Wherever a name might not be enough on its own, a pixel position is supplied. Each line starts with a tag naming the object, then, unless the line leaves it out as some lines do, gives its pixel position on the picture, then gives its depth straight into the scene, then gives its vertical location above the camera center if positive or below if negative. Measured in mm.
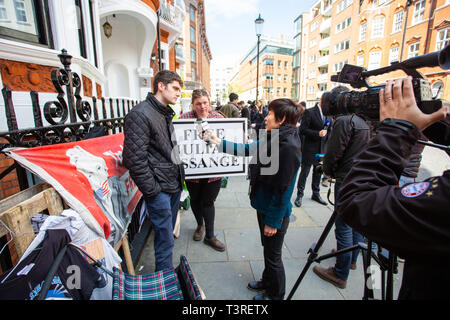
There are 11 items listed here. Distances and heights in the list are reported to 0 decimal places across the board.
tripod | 1188 -960
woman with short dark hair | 1960 -600
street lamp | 11039 +4380
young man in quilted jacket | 2107 -411
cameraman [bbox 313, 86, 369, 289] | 2508 -493
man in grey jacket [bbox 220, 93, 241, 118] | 6234 +69
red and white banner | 1477 -481
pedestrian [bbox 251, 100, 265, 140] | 10602 -86
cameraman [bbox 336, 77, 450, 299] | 659 -285
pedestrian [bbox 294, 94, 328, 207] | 4609 -655
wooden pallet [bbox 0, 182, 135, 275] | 1185 -541
